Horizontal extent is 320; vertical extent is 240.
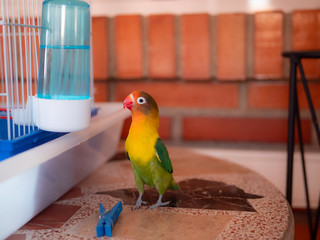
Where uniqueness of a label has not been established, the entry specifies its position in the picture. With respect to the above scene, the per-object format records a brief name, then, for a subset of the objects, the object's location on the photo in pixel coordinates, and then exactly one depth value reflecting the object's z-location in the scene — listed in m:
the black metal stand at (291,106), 0.83
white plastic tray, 0.52
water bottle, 0.58
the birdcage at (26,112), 0.60
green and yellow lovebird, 0.62
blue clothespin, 0.56
